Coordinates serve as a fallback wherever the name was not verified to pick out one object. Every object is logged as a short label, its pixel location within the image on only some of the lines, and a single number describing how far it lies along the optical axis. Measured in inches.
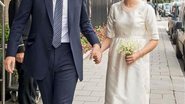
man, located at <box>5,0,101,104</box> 140.5
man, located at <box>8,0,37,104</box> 210.4
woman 160.6
